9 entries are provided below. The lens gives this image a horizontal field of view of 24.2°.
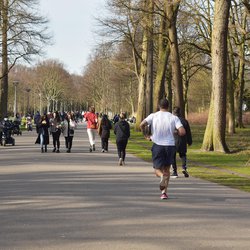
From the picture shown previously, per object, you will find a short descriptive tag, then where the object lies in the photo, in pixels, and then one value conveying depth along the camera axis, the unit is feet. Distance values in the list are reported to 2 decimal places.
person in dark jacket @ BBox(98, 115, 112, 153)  82.79
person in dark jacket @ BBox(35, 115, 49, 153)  79.71
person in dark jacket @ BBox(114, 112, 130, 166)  62.03
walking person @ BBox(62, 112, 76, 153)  81.00
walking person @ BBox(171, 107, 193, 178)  51.93
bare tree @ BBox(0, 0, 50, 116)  126.82
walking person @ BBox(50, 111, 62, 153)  80.53
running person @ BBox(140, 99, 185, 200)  35.06
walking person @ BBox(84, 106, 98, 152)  84.33
